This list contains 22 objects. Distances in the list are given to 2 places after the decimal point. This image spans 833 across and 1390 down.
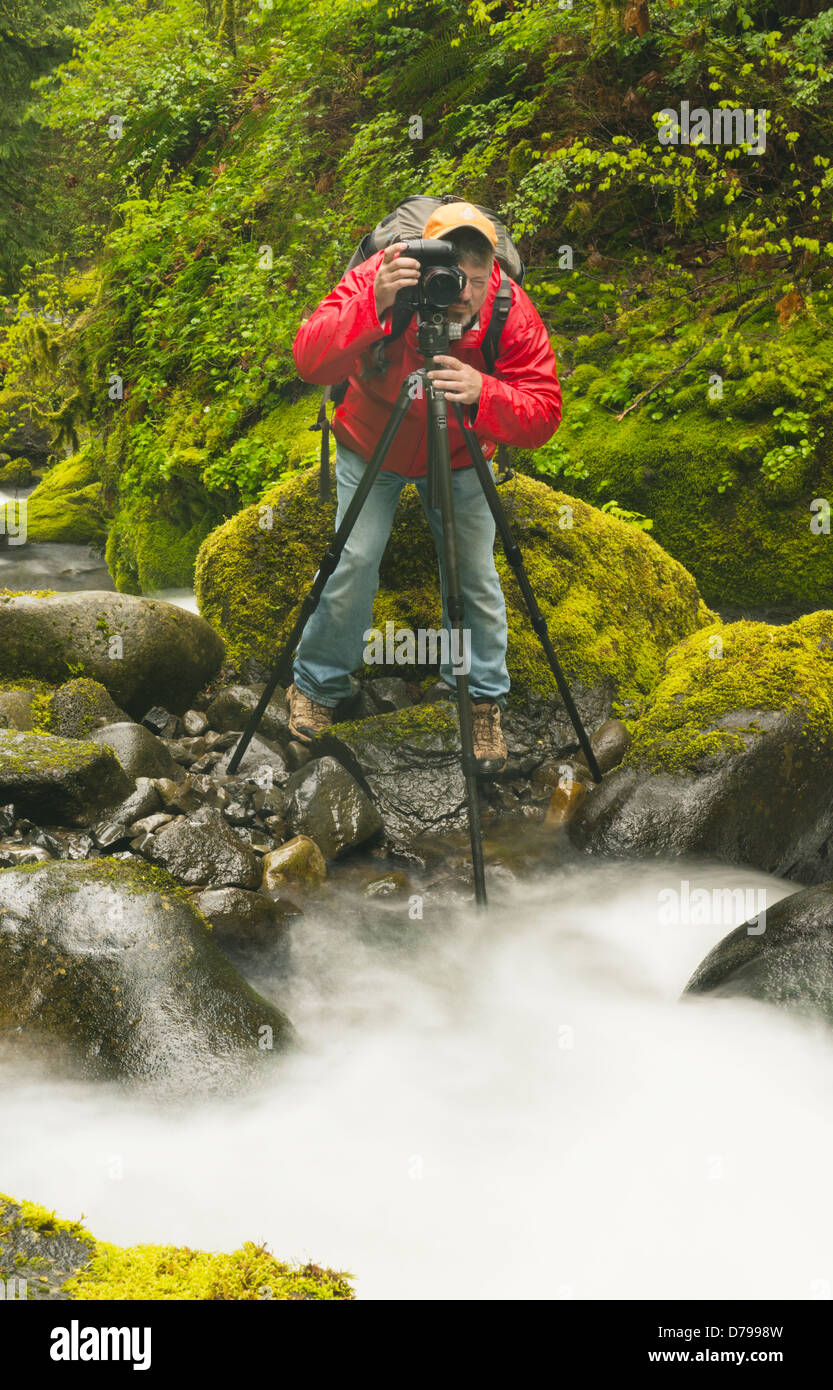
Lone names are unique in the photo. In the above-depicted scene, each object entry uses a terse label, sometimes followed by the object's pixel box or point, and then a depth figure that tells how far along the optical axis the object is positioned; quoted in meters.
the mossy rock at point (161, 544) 8.64
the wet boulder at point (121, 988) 2.70
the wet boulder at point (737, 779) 4.23
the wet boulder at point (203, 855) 3.87
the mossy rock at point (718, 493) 6.50
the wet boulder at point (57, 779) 3.88
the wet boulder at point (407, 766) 4.60
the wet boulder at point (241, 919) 3.58
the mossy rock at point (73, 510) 10.79
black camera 3.31
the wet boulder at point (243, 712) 5.10
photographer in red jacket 3.49
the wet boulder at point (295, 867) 4.04
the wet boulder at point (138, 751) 4.41
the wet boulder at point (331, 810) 4.31
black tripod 3.44
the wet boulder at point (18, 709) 4.43
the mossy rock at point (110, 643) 4.85
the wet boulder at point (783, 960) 2.95
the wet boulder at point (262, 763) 4.73
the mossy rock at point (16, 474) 13.98
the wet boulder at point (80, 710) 4.59
